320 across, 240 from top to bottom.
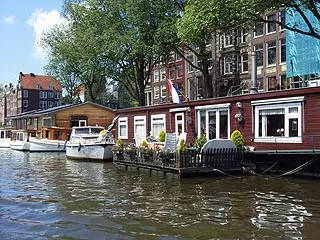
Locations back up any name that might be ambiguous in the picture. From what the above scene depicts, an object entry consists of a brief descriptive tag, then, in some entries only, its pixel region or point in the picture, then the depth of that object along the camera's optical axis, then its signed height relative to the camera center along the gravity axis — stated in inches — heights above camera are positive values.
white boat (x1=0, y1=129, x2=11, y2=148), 2069.6 -23.3
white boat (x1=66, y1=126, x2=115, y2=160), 1106.2 -33.9
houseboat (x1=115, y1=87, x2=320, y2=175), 712.4 +19.5
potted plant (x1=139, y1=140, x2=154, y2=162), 815.1 -35.4
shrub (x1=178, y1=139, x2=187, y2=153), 706.8 -23.8
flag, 902.4 +76.4
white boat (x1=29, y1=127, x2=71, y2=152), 1551.4 -28.0
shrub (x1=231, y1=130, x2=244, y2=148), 767.1 -11.4
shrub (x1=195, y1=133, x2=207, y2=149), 842.8 -16.5
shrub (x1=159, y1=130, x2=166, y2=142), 970.7 -8.2
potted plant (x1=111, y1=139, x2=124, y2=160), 925.5 -39.0
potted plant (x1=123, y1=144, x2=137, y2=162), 870.2 -40.3
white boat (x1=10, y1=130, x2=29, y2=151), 1684.3 -36.9
